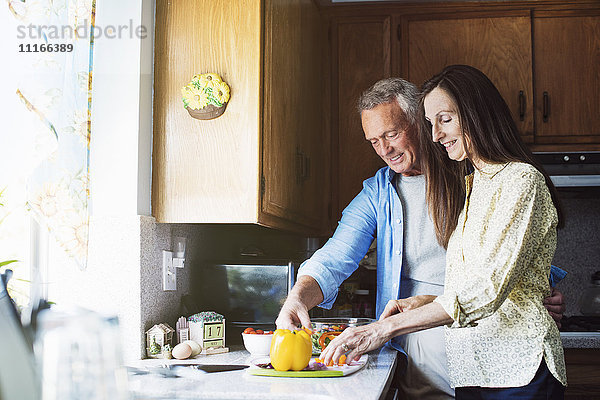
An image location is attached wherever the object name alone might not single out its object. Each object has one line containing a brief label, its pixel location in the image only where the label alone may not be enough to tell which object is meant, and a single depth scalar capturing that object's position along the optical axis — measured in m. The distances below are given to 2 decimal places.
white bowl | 1.73
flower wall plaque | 1.78
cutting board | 1.46
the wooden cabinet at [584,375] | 2.35
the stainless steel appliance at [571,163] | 2.68
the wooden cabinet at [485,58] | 2.77
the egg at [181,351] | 1.72
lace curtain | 1.30
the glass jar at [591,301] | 2.86
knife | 1.55
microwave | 2.06
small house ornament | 1.74
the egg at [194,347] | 1.78
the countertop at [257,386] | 1.30
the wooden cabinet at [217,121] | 1.79
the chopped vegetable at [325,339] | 1.74
